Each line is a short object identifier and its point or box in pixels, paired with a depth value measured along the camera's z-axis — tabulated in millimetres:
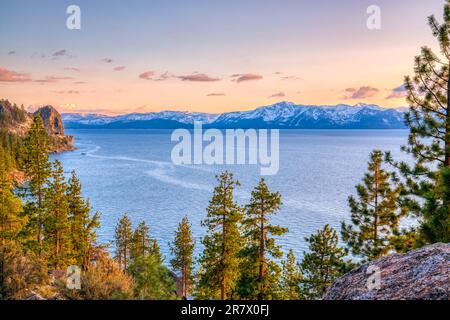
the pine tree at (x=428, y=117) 18422
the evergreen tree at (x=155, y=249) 46125
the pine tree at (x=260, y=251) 24781
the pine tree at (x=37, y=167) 29859
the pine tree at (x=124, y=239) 49406
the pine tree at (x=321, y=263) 27281
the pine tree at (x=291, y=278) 34266
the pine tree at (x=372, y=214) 25250
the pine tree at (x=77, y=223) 33947
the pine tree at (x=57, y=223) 29938
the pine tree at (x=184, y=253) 42969
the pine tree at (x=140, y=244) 47506
